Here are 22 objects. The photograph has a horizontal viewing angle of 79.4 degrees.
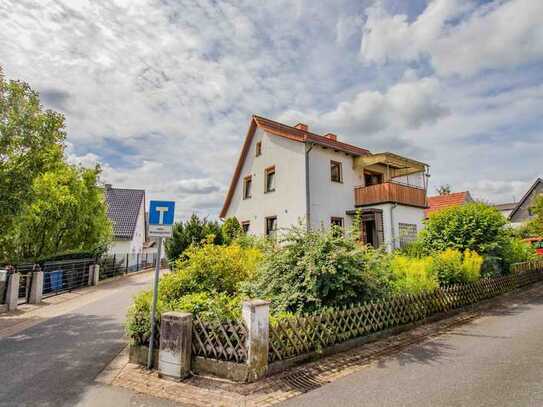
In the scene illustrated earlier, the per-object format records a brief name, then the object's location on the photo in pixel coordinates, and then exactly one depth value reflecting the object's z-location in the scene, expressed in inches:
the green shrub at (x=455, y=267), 399.5
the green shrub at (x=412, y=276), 339.0
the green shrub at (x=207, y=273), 288.5
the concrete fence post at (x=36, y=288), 482.6
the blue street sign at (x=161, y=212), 229.8
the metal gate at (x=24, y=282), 482.9
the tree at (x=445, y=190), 2160.3
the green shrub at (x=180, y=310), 221.6
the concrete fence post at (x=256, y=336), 195.2
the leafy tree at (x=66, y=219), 645.3
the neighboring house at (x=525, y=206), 1584.6
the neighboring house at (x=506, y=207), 2288.6
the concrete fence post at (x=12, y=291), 428.8
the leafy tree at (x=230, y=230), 703.1
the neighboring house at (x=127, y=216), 1187.9
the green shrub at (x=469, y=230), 463.2
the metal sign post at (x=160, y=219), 227.0
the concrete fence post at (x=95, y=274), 706.8
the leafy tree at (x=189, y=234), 710.5
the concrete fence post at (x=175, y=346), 200.7
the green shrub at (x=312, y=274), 260.7
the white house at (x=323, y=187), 660.7
